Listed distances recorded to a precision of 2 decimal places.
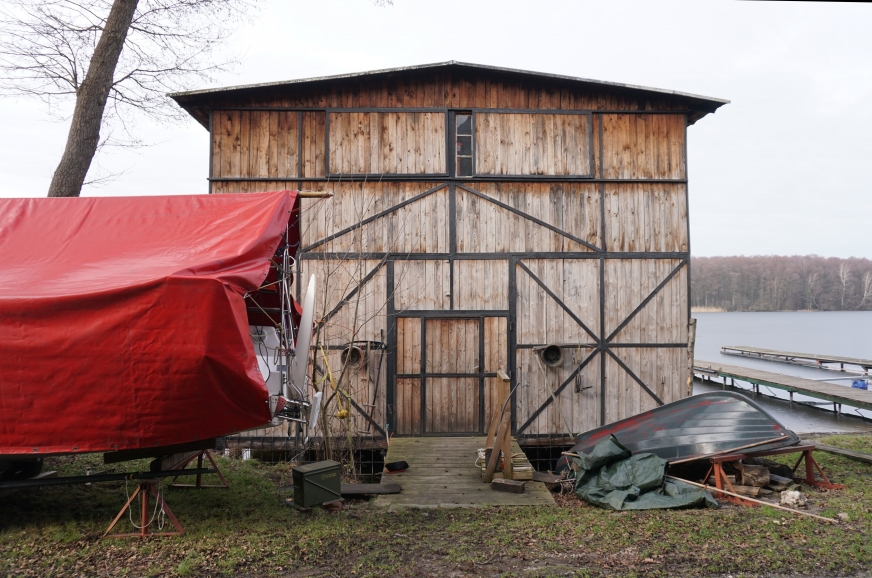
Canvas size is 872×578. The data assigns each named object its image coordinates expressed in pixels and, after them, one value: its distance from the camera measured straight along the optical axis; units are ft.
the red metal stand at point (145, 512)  18.29
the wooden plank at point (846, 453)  30.40
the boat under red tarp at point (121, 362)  16.92
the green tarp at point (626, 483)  22.76
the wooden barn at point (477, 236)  34.27
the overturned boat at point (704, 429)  25.31
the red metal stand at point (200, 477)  23.42
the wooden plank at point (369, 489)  23.86
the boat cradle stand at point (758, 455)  24.47
